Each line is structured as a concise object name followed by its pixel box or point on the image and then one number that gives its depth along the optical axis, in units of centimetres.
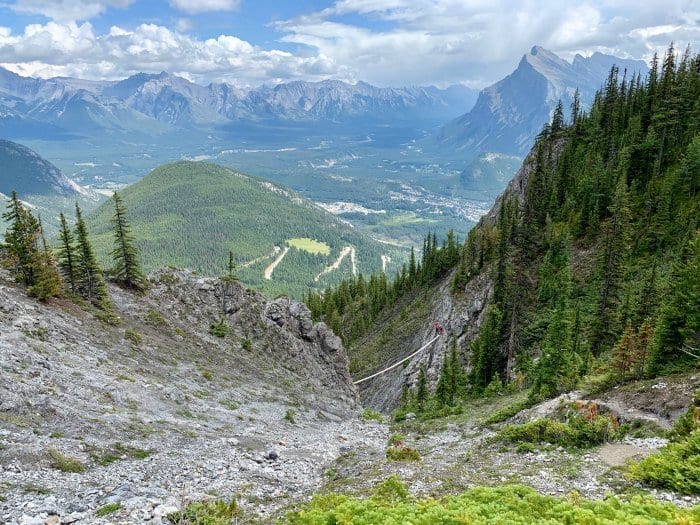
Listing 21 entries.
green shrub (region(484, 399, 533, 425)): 3112
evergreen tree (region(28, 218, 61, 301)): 3578
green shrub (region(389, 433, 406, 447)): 3118
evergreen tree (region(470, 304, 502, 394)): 5372
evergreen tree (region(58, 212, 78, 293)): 4125
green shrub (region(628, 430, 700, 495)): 1513
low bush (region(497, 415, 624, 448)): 2209
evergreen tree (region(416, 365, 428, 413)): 5388
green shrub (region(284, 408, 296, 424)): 3614
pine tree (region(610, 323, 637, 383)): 2712
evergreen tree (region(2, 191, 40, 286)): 3691
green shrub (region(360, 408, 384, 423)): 4490
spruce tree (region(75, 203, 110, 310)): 4194
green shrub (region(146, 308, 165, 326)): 4438
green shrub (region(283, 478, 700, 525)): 1201
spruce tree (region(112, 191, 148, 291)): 4709
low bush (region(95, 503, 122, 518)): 1445
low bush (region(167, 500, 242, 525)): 1466
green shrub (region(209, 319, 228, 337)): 4903
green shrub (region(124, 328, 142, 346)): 3794
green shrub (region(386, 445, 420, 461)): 2430
